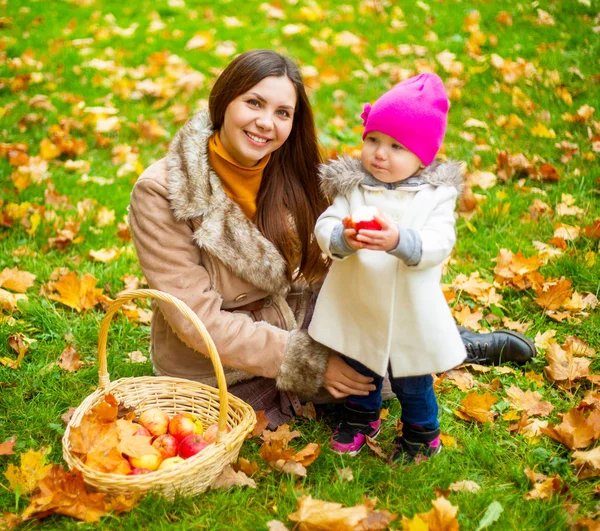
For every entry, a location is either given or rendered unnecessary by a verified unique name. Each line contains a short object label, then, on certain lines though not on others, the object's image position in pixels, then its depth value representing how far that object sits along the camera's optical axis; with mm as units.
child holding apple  1975
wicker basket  1925
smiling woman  2324
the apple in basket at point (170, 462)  2051
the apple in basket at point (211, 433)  2211
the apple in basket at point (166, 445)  2137
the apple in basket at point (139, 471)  1986
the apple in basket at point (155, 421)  2232
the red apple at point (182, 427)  2215
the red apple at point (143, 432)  2146
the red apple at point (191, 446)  2117
